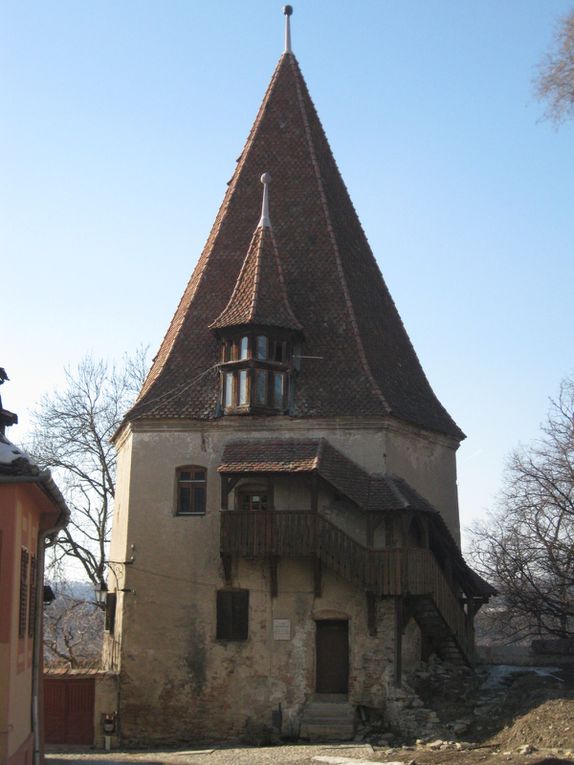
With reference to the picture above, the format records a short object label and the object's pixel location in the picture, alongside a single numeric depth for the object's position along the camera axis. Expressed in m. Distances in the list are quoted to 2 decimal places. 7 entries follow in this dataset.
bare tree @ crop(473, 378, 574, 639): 27.78
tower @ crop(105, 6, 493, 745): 22.08
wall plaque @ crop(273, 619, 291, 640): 22.44
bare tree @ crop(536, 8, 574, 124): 12.35
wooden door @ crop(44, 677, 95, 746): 22.70
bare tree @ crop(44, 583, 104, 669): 32.03
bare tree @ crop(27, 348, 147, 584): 33.56
